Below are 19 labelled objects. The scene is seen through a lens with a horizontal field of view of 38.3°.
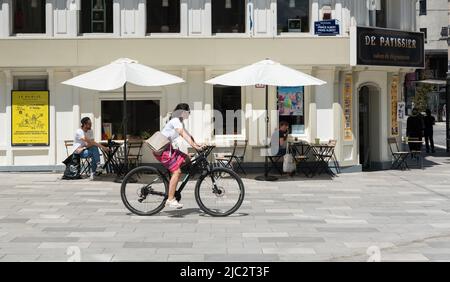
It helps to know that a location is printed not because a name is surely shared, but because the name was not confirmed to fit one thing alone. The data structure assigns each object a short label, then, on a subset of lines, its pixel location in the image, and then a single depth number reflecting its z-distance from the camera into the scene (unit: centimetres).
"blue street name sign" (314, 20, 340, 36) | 1733
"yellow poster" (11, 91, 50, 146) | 1728
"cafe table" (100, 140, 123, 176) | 1608
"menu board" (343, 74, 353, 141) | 1802
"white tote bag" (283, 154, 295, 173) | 1644
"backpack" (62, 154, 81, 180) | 1588
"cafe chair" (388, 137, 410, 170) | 1875
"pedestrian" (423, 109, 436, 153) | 2605
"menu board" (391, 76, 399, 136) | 1908
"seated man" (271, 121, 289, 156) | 1669
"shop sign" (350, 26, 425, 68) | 1723
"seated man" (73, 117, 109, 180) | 1583
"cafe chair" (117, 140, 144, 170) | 1672
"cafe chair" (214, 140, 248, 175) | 1667
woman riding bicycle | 1006
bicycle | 1002
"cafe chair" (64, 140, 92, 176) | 1644
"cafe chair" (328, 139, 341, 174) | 1771
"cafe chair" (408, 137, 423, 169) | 1951
